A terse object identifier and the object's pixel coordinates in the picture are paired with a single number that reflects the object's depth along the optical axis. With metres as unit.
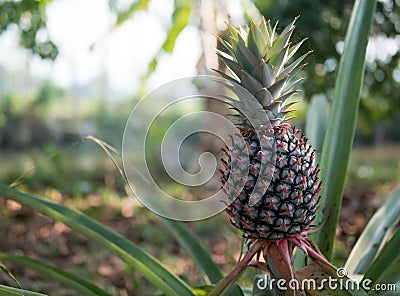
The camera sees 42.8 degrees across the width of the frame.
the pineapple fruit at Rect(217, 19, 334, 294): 0.96
